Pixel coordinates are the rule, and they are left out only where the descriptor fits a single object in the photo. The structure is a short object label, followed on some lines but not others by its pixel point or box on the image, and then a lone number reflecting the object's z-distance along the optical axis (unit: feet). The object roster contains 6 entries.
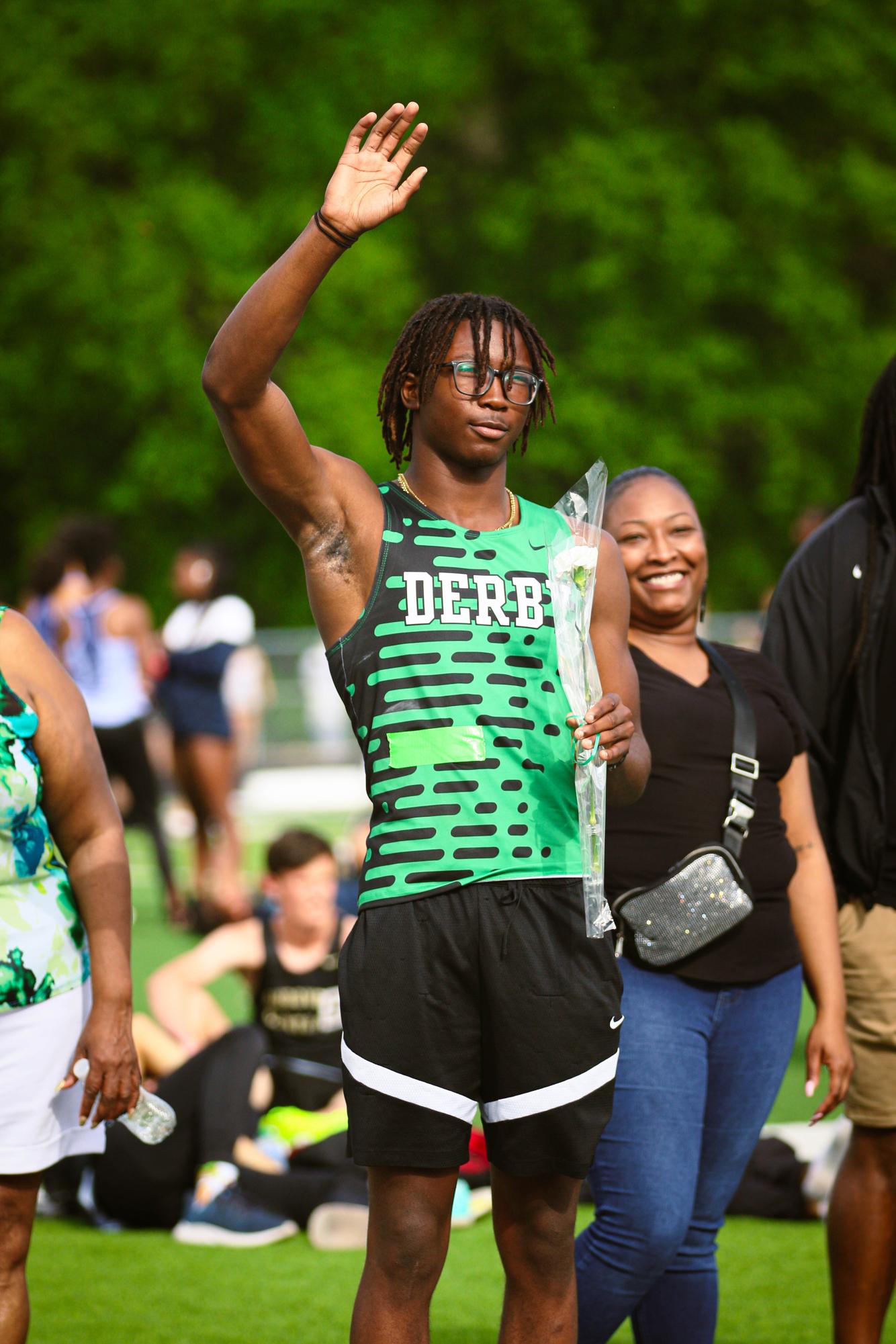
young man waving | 18.43
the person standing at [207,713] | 75.05
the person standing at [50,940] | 20.45
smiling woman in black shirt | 22.36
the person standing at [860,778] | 24.93
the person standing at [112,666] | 74.08
